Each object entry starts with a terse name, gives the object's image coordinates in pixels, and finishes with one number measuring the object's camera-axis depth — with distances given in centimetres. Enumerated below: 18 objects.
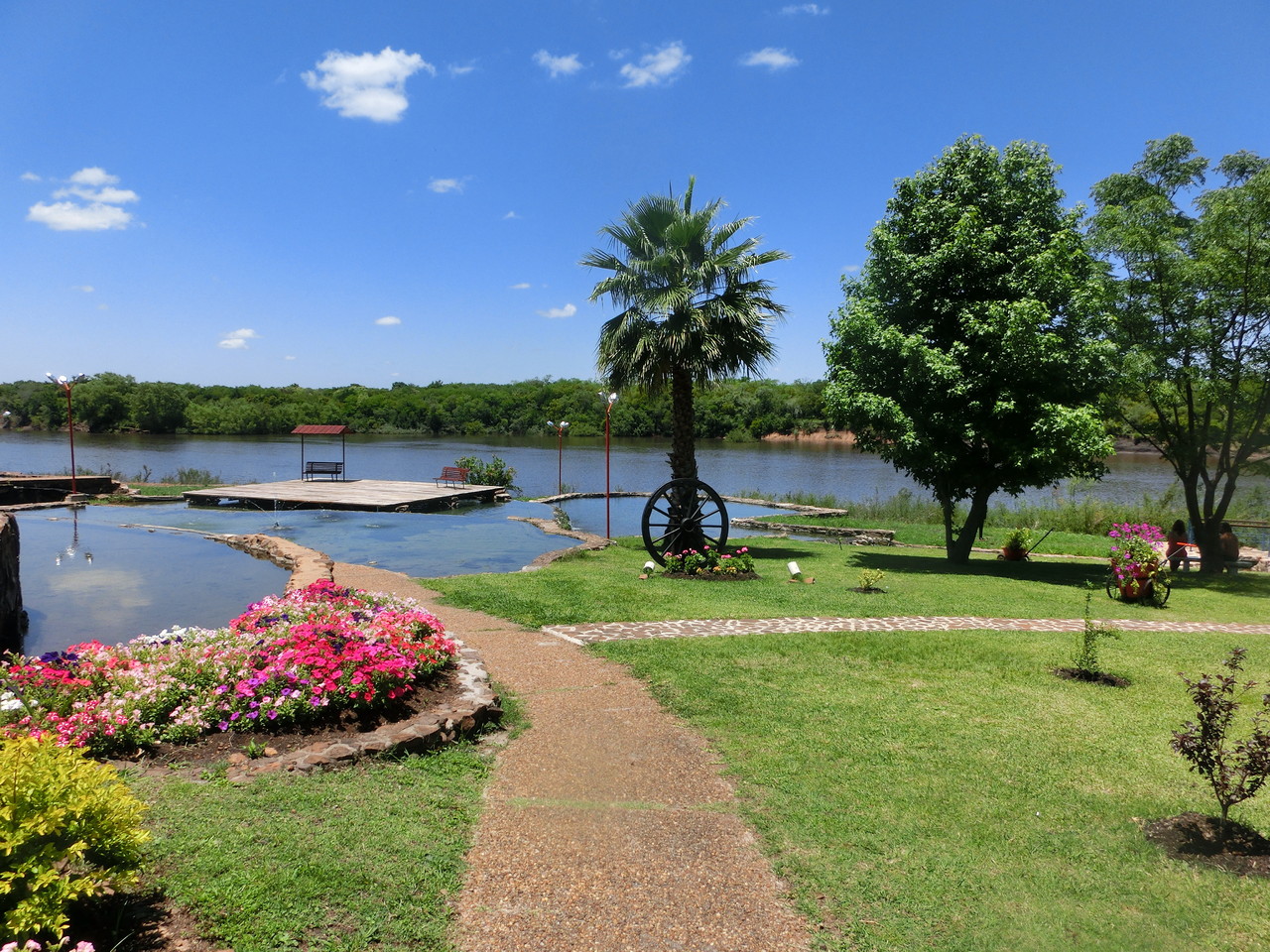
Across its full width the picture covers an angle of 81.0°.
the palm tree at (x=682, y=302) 1507
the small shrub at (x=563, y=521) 1941
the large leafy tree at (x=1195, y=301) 1320
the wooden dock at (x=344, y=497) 2288
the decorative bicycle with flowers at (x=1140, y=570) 1105
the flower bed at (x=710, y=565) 1245
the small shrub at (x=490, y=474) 2977
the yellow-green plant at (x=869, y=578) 1126
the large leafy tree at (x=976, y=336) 1345
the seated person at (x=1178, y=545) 1384
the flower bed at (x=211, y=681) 441
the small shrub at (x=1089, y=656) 704
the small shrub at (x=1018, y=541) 1588
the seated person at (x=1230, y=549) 1498
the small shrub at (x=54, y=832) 236
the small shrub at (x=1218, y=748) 376
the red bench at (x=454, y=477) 2831
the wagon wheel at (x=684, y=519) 1354
